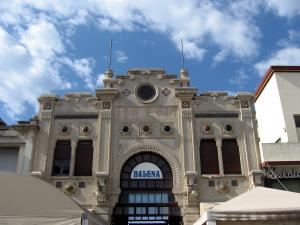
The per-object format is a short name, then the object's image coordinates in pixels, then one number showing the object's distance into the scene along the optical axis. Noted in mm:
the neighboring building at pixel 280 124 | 20406
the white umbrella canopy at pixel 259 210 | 10008
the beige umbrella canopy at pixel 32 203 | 10445
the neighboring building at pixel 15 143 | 21219
